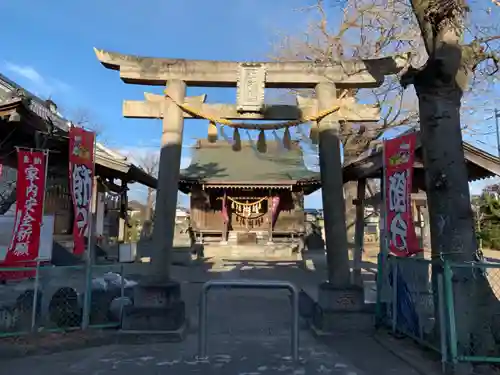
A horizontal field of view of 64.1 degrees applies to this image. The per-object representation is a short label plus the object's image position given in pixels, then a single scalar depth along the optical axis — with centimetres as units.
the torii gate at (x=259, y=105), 706
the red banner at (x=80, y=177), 679
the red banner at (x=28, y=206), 652
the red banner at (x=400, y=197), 676
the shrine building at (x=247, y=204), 2262
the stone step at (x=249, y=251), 2148
